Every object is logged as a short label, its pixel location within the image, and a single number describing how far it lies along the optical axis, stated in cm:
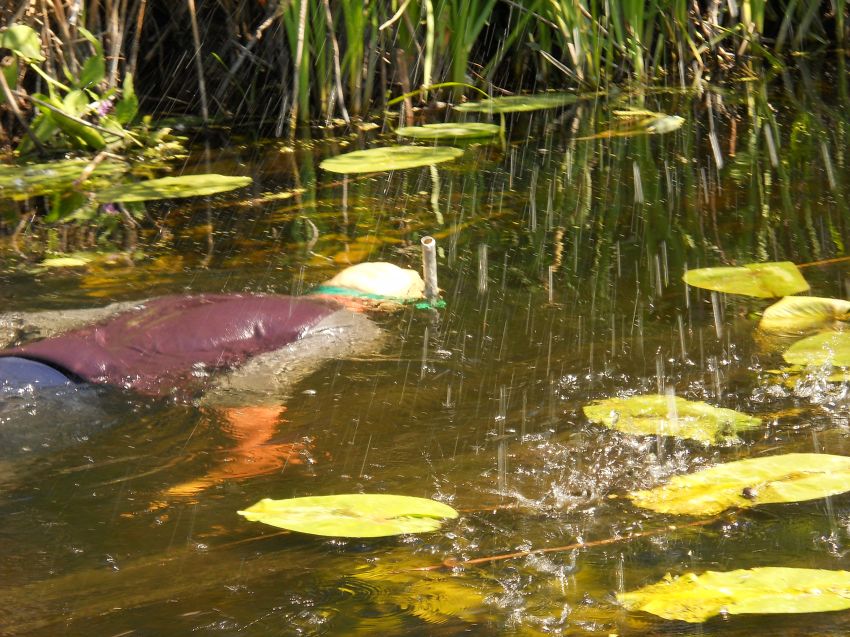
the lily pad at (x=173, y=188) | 773
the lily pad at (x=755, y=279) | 545
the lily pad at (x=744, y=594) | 278
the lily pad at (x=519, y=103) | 983
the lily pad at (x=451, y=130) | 887
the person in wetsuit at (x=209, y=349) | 460
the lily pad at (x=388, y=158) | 791
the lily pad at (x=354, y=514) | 327
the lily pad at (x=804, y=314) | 509
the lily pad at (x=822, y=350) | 461
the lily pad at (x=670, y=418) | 408
